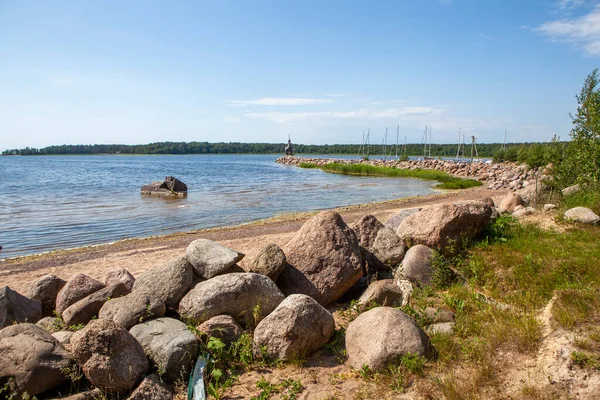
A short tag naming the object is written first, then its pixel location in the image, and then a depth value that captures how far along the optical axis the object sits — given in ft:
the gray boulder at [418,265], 25.75
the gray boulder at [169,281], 22.36
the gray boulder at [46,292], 25.25
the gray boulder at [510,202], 47.09
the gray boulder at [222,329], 19.99
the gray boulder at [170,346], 17.90
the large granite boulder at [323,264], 24.38
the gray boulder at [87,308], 22.03
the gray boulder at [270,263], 23.71
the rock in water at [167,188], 108.27
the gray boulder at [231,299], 21.13
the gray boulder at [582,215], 31.58
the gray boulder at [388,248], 27.81
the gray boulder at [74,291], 23.68
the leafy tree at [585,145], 43.50
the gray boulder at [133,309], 20.20
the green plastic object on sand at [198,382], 16.77
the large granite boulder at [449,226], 27.35
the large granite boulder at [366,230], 29.04
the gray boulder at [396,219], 34.24
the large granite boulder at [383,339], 17.56
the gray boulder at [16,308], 21.86
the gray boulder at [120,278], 25.03
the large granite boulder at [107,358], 16.72
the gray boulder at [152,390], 16.56
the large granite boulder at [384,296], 23.34
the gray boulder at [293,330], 19.07
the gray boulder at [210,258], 23.56
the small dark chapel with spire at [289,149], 360.81
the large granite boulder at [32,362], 16.37
